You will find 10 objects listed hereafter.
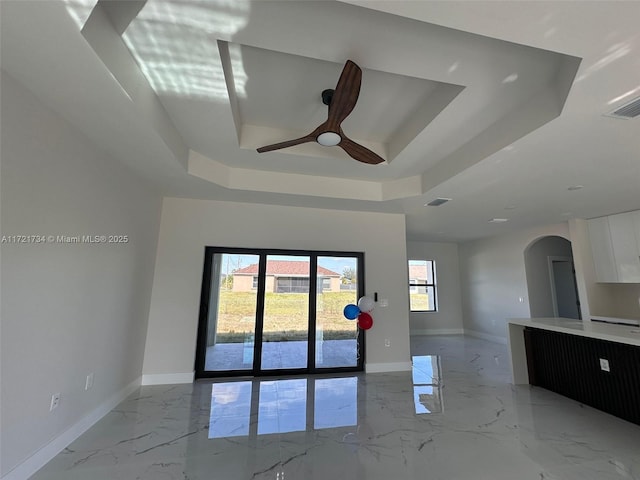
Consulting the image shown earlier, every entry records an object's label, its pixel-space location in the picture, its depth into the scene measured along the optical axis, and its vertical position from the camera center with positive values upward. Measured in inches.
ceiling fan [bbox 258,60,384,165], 77.5 +55.3
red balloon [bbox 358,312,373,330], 181.2 -17.3
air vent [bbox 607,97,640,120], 82.4 +54.2
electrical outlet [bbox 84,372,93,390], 111.0 -35.6
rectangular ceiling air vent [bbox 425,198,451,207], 175.8 +56.5
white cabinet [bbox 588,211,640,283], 194.5 +34.7
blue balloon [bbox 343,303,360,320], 179.3 -11.8
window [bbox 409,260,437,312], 335.0 +10.2
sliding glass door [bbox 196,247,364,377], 176.9 -14.0
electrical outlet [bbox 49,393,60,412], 93.3 -36.5
